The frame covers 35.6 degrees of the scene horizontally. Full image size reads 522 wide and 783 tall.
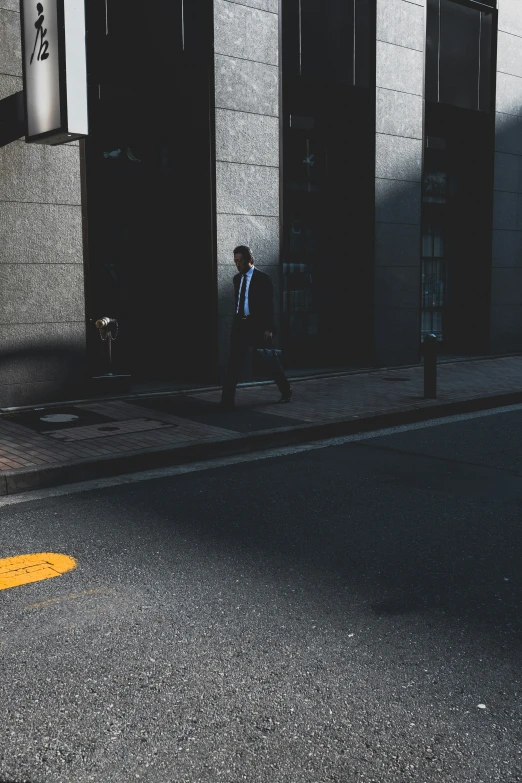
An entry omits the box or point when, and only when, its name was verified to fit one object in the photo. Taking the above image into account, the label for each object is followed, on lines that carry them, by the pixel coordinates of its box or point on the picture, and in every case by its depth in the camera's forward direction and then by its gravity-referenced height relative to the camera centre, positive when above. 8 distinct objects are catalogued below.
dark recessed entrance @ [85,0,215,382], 11.42 +1.72
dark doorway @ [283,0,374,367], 13.79 +1.92
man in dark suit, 10.33 -0.17
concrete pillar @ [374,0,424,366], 14.52 +2.29
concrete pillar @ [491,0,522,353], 16.80 +2.35
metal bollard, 11.28 -0.93
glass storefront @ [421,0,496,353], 15.85 +2.59
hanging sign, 9.21 +2.66
